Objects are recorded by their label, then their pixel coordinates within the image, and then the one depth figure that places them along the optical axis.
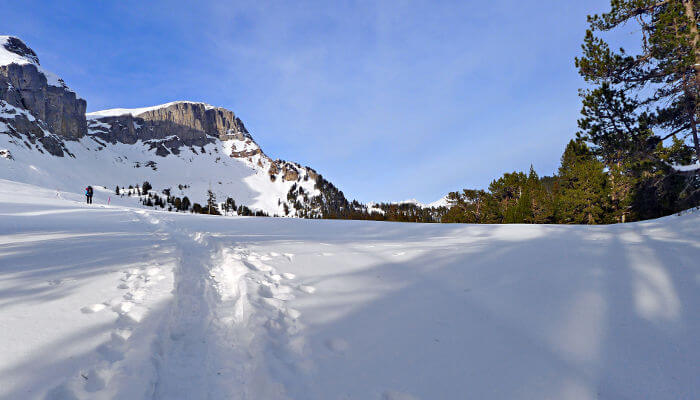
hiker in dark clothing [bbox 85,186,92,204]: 25.54
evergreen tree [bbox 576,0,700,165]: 7.74
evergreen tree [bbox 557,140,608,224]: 23.30
